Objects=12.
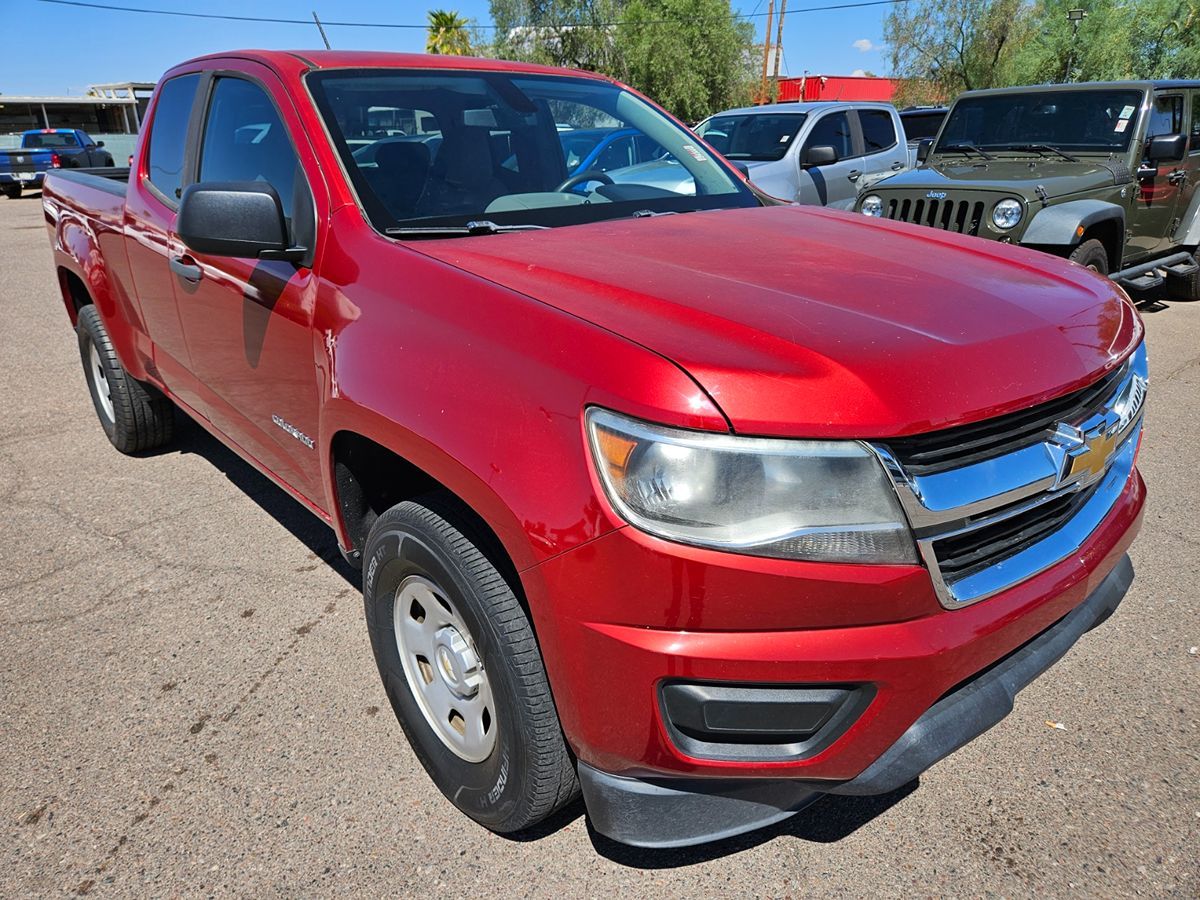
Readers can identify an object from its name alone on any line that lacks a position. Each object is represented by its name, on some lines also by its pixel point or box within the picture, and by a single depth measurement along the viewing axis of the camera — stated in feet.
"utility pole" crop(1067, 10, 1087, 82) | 81.71
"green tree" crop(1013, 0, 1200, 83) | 97.35
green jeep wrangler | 20.38
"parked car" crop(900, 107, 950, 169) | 47.29
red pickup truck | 4.92
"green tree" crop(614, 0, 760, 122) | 119.44
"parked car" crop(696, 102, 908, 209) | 30.45
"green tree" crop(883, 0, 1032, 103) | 106.52
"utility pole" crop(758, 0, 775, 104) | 114.11
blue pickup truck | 71.05
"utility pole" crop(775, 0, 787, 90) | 113.09
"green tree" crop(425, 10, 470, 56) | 156.25
